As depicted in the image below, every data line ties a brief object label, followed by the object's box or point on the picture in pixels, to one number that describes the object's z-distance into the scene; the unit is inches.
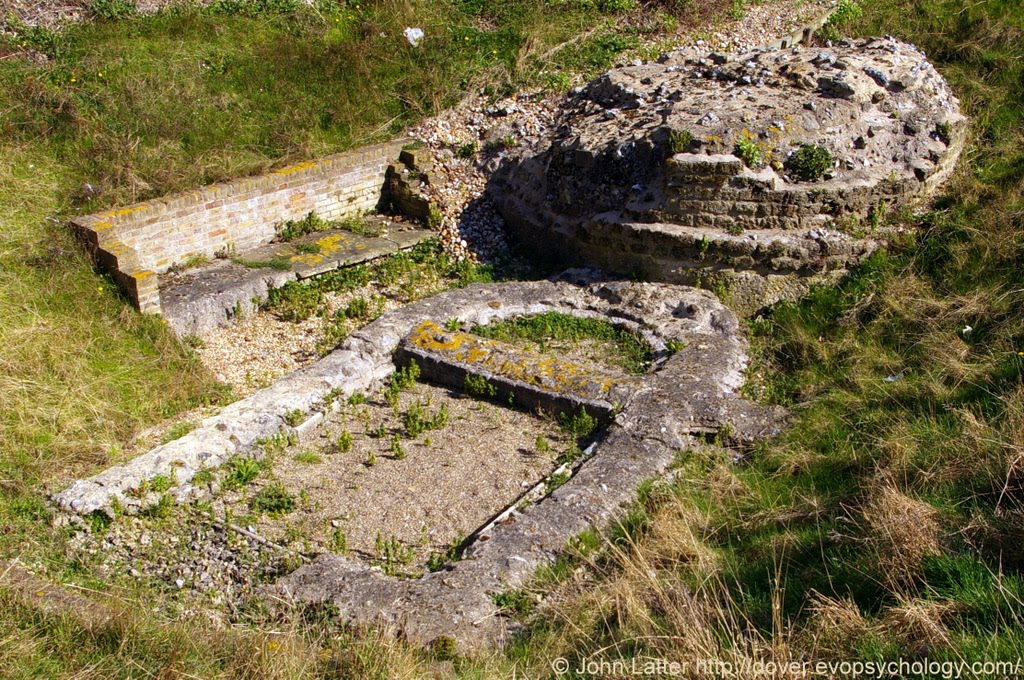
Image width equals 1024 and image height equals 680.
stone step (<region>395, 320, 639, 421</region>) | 288.8
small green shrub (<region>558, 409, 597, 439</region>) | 283.6
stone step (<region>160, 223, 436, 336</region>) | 349.7
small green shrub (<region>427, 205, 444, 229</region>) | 432.5
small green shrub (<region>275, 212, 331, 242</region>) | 414.6
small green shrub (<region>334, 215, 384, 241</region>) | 427.2
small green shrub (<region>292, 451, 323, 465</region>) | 276.8
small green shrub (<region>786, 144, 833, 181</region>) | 353.4
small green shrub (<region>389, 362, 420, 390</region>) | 319.0
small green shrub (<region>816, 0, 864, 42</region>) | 548.1
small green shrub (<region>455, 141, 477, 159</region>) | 455.5
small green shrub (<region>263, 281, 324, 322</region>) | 366.9
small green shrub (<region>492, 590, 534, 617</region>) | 203.6
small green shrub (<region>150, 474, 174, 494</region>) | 249.2
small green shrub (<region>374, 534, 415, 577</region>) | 230.2
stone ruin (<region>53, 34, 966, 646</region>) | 240.2
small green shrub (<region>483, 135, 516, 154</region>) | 449.4
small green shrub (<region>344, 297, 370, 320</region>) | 370.0
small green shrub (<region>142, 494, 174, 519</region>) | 245.8
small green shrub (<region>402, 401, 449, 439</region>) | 291.0
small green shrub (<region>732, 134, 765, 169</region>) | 350.6
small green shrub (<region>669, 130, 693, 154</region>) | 357.4
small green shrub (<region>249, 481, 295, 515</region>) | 252.7
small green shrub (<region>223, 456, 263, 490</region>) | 262.5
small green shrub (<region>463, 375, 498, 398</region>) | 305.0
